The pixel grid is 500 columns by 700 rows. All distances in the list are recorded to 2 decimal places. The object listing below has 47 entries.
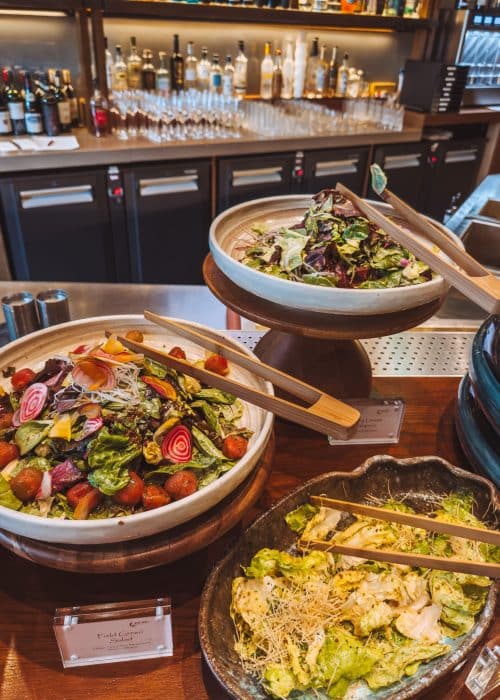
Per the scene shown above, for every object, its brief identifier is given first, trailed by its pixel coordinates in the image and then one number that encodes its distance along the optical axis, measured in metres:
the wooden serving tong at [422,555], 0.76
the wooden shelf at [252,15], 3.44
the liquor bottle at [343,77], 4.68
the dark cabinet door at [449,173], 4.55
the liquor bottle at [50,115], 3.47
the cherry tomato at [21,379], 0.94
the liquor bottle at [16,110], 3.45
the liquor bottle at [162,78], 4.05
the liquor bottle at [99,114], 3.52
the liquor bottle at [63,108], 3.59
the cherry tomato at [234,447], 0.84
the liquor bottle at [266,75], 4.32
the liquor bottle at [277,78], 4.45
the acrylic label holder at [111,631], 0.72
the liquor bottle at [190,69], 4.16
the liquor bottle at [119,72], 3.90
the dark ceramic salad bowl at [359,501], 0.69
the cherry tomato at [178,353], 1.02
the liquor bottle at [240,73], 4.30
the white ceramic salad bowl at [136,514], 0.68
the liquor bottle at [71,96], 3.79
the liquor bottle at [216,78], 4.14
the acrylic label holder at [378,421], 1.06
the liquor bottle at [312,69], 4.50
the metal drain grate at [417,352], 1.38
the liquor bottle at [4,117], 3.43
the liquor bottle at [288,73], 4.49
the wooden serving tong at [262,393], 0.75
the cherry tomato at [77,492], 0.76
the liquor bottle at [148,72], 4.05
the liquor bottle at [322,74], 4.58
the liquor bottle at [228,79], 4.21
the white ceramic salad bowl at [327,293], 0.91
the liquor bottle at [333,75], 4.71
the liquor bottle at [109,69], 3.87
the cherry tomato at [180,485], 0.77
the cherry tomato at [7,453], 0.82
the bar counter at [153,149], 3.09
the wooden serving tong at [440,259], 0.70
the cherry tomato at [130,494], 0.77
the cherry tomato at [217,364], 0.99
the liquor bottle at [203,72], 4.18
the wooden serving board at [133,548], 0.71
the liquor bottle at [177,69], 4.09
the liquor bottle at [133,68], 3.98
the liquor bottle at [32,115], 3.45
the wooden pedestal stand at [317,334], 0.93
